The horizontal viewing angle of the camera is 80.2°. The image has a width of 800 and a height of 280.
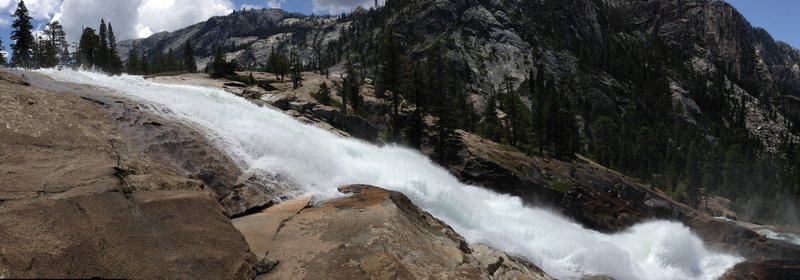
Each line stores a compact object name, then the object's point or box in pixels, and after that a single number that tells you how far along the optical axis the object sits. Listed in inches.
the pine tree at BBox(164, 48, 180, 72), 4849.9
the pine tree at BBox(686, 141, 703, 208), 3547.0
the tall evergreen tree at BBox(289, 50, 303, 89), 2998.0
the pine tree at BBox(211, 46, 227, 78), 2591.0
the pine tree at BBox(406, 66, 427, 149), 2245.3
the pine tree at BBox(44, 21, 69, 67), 3415.4
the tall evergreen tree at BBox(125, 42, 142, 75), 4092.0
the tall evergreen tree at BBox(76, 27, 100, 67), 3154.5
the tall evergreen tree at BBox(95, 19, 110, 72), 3184.1
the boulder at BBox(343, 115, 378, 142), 1946.4
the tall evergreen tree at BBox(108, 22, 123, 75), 3434.1
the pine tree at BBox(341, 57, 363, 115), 2637.8
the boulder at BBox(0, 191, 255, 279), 306.7
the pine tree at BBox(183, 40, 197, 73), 4387.3
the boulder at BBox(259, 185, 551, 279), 440.8
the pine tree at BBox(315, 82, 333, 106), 2532.0
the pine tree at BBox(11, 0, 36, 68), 2726.4
